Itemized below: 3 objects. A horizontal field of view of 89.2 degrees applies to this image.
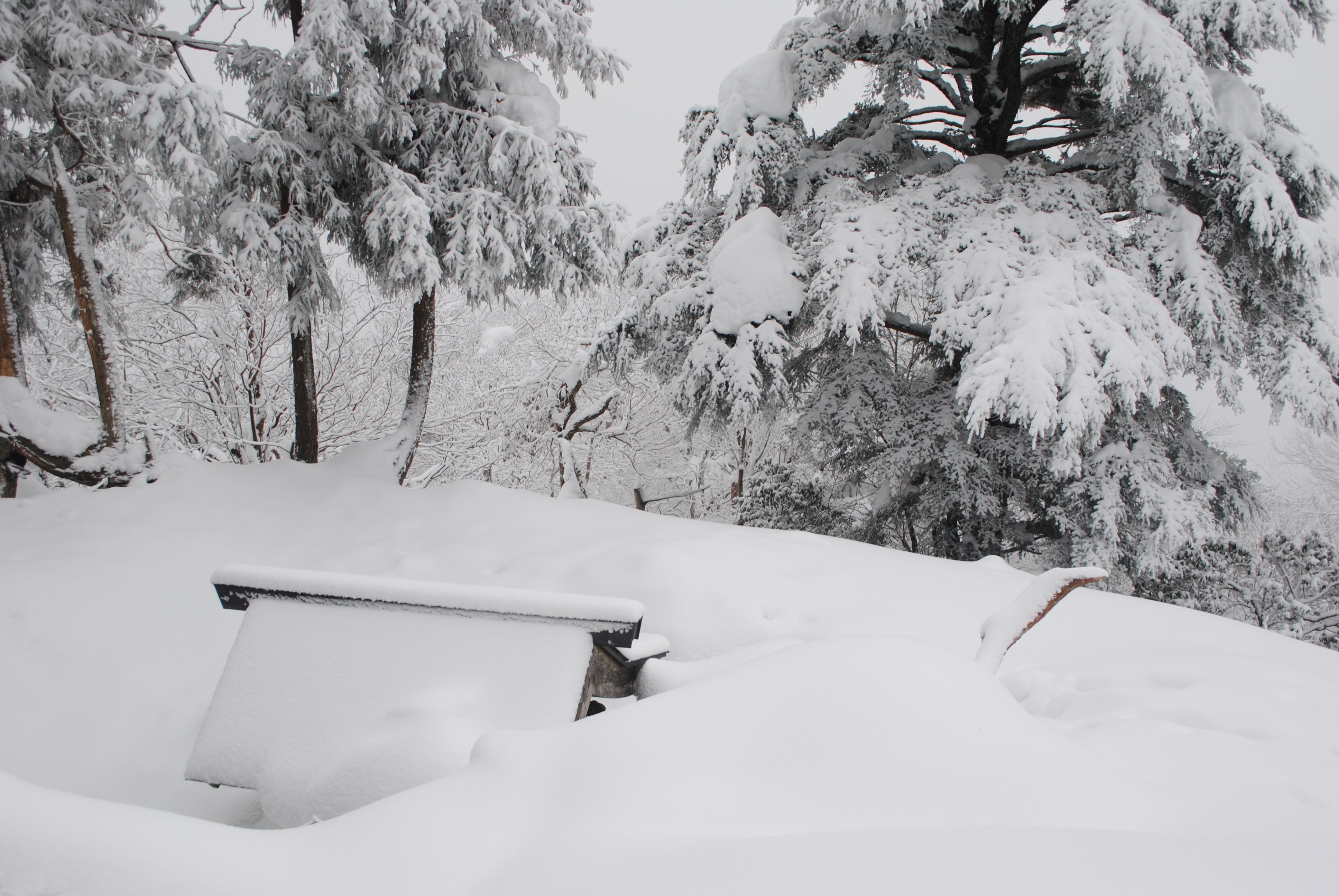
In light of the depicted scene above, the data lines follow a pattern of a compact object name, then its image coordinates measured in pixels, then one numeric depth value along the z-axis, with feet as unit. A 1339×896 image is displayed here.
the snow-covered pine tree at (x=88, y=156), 16.46
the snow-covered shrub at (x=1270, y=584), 24.17
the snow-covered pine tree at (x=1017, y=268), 20.38
